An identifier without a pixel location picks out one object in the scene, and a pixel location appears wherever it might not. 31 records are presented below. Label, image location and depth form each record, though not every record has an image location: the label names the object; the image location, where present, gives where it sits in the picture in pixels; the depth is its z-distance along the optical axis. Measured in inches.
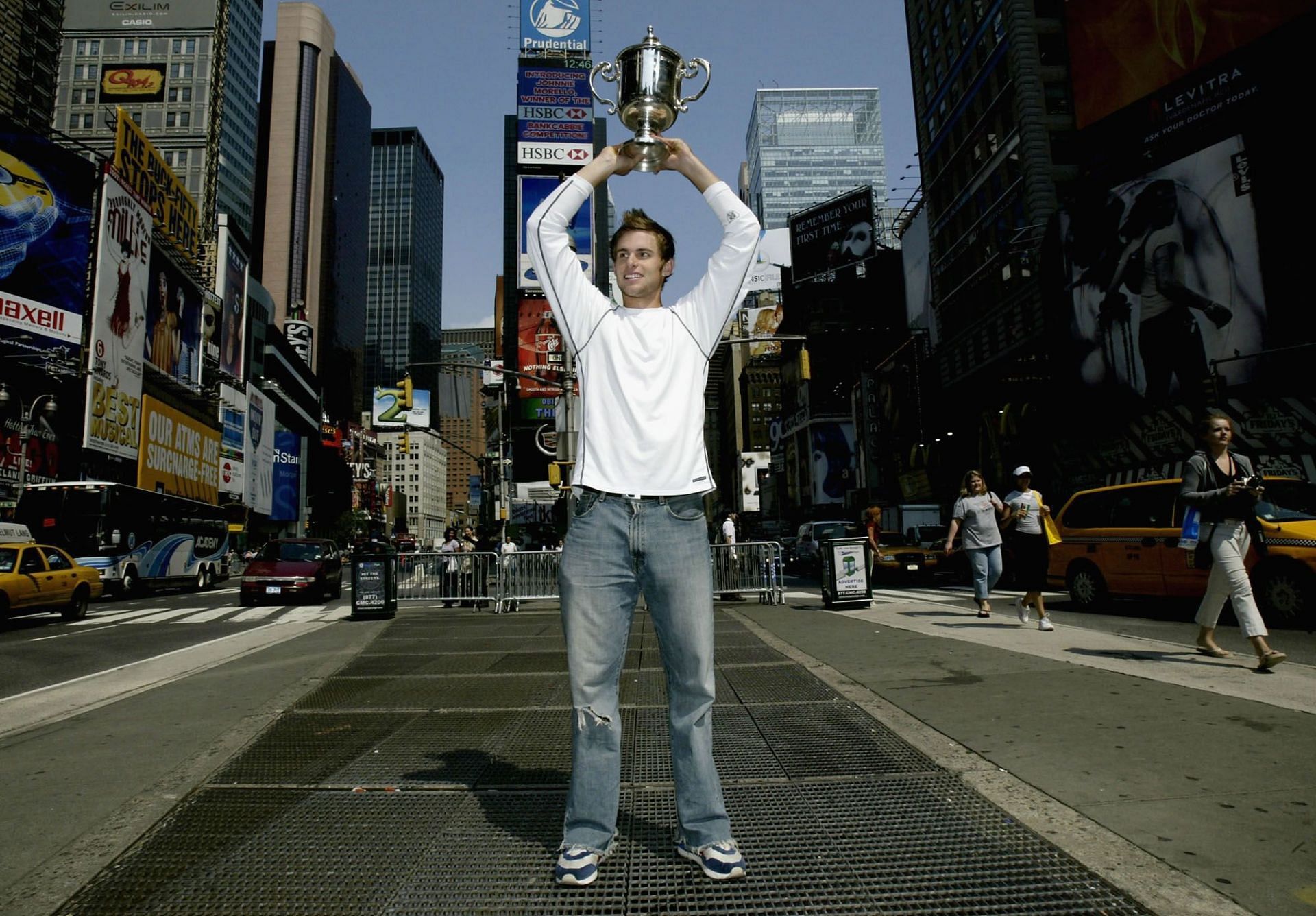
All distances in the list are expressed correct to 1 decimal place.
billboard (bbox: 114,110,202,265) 1449.3
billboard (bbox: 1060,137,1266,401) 872.9
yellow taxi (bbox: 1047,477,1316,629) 340.5
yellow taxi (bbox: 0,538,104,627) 531.8
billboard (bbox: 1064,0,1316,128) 898.7
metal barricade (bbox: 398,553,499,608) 603.5
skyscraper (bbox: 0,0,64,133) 1902.1
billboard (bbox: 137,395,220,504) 1476.4
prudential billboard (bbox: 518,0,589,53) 2464.3
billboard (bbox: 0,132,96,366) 1195.3
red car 699.4
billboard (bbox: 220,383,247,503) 2292.1
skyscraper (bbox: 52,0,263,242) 3531.0
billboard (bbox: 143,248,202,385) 1540.4
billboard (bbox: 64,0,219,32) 3619.6
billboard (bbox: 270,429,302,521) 2999.5
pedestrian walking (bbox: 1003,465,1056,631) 352.5
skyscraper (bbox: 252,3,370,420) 5388.8
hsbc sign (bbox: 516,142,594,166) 2183.8
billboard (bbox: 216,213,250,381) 2119.8
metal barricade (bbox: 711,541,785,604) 587.8
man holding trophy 95.1
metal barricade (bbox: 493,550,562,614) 587.5
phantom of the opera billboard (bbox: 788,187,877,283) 2214.6
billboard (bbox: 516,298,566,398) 2096.5
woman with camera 224.4
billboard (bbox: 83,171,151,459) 1261.1
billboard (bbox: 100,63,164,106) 3521.2
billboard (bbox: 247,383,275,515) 2578.7
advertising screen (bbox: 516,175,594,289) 2034.9
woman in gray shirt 376.8
